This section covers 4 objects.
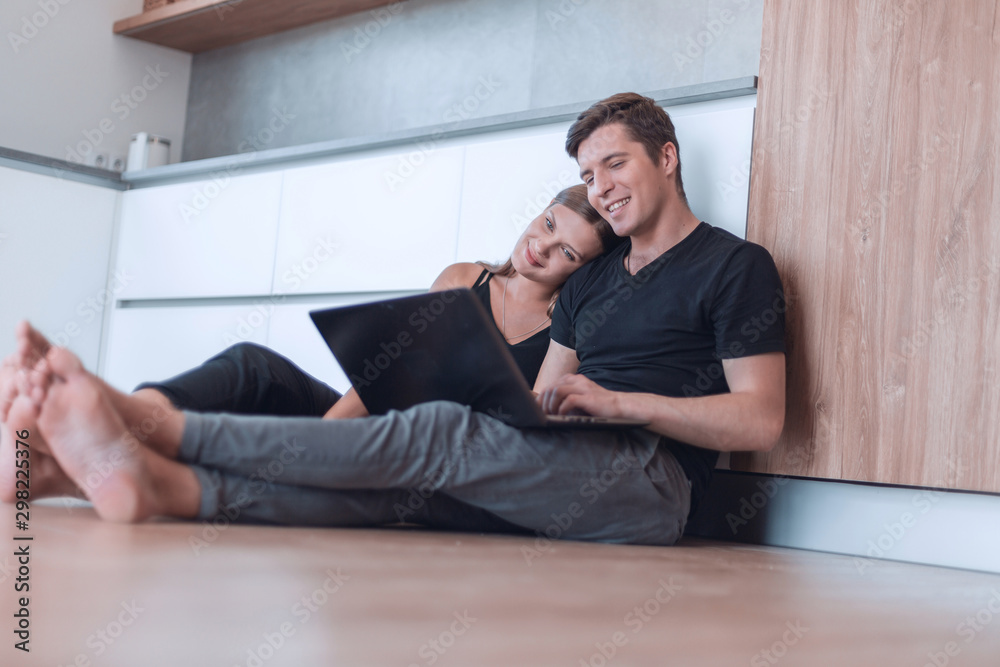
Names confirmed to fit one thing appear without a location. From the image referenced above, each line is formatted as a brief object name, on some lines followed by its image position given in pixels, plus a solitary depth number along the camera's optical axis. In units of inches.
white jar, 146.0
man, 49.6
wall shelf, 143.1
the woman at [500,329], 58.3
